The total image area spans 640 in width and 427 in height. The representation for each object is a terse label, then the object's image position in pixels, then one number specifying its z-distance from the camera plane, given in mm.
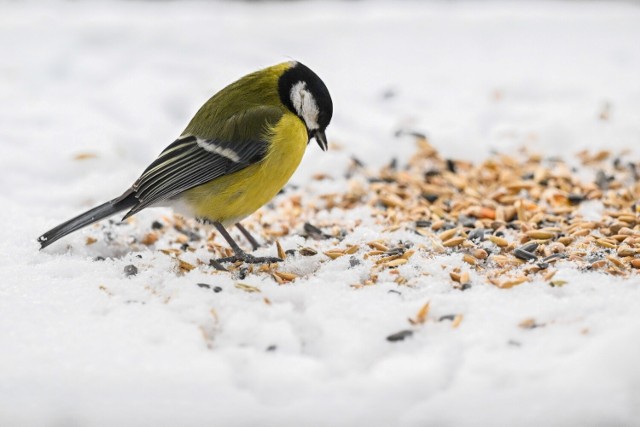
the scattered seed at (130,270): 5289
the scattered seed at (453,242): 5748
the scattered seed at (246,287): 4953
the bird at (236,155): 5633
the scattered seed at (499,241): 5727
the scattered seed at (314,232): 6250
